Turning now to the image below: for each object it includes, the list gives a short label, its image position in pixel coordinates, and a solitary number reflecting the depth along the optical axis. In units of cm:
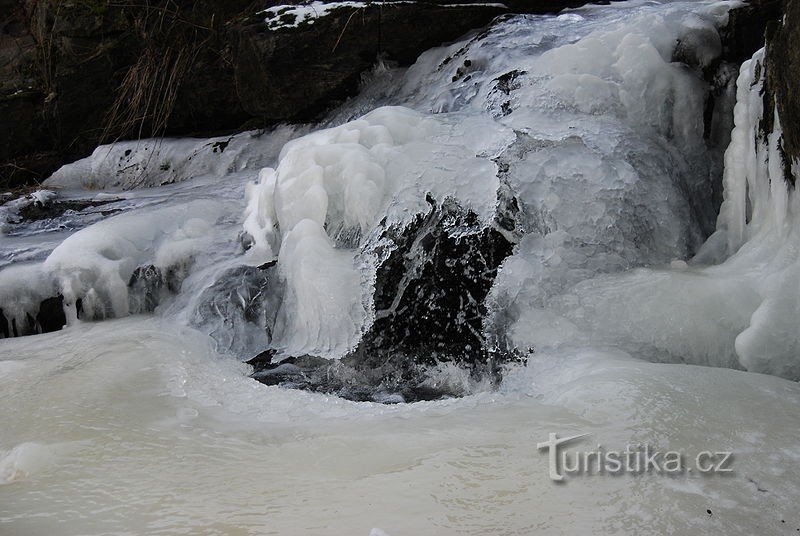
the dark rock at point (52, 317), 371
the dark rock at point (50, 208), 509
